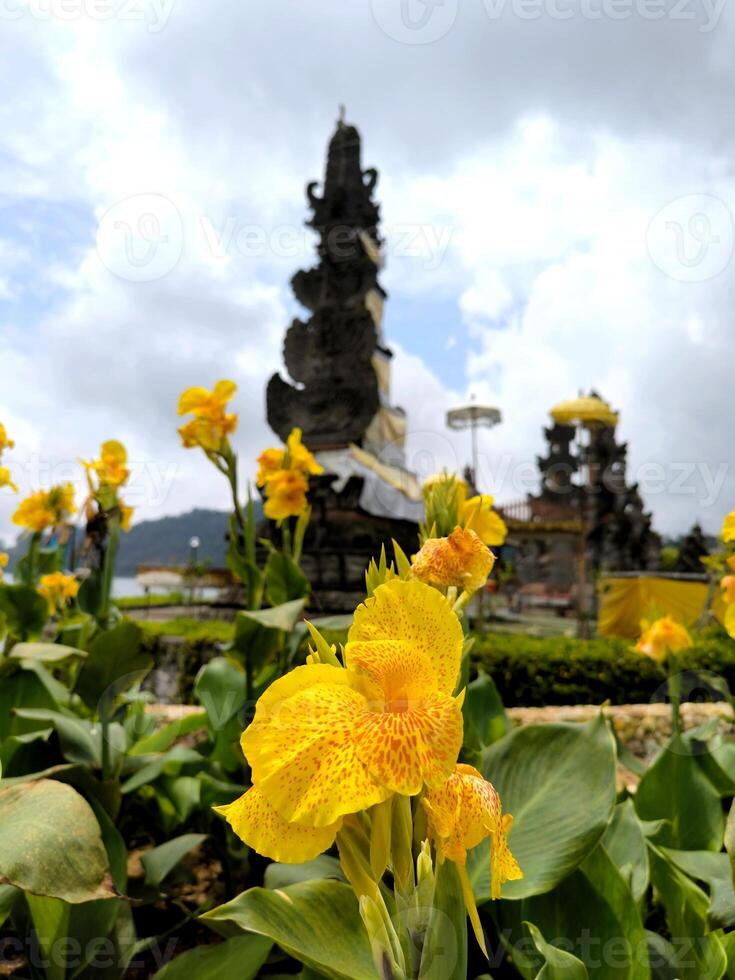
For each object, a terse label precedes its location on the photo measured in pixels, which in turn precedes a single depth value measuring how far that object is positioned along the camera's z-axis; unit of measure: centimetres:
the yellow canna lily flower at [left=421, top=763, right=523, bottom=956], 46
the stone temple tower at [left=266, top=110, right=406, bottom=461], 1101
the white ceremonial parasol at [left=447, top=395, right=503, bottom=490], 1378
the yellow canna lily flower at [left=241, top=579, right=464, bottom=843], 43
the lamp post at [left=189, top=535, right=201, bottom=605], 1331
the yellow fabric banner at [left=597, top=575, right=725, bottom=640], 725
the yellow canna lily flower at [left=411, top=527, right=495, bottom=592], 72
